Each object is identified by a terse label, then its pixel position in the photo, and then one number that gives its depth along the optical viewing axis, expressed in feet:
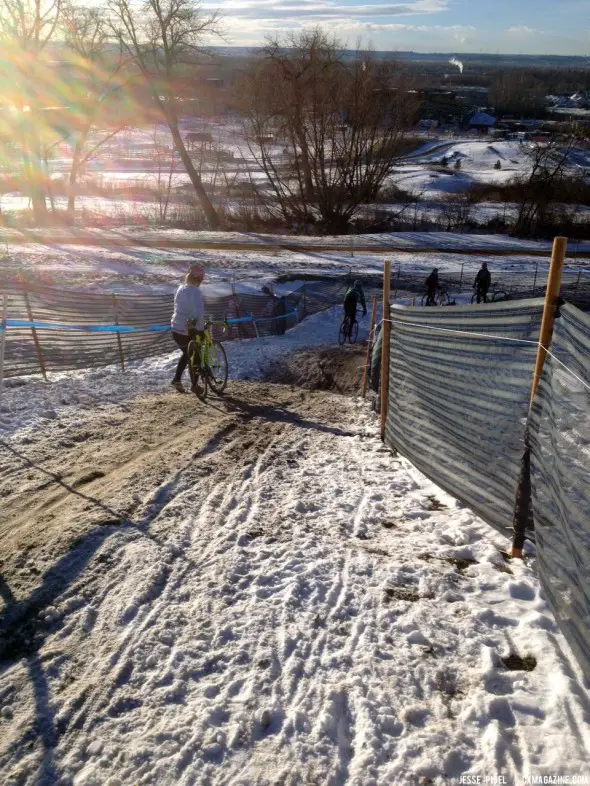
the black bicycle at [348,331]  49.89
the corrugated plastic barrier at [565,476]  10.25
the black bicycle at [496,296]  66.97
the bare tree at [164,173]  137.39
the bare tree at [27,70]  108.17
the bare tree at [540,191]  131.34
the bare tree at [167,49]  120.57
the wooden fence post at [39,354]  29.52
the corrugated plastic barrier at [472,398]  13.70
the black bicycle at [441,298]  64.14
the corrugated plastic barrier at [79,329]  31.07
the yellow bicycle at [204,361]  28.27
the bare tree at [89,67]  117.70
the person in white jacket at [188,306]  27.53
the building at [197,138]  189.51
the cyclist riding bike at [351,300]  48.74
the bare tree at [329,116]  117.91
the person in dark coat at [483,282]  63.77
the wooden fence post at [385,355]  22.96
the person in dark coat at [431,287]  63.10
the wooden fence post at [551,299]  12.53
